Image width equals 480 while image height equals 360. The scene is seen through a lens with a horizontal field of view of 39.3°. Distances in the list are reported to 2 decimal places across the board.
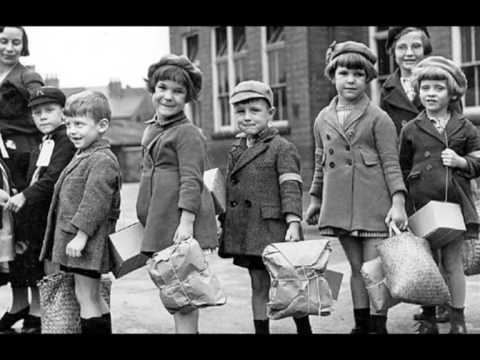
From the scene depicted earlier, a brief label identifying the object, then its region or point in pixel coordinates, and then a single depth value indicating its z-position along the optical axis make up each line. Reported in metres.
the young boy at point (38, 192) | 3.83
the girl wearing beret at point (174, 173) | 3.43
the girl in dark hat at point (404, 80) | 4.31
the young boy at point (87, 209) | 3.48
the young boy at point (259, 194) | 3.65
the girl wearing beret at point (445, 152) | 3.70
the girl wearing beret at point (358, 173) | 3.60
